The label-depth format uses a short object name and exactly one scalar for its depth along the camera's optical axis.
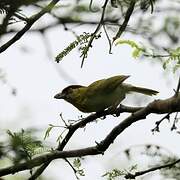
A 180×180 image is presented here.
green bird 8.75
